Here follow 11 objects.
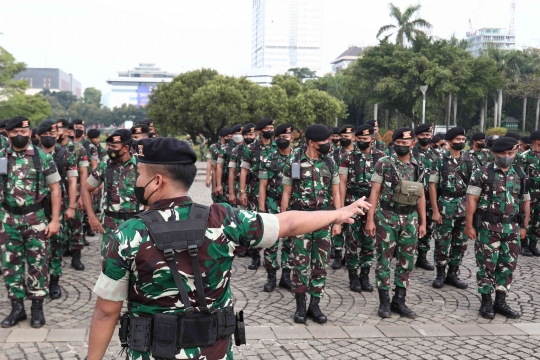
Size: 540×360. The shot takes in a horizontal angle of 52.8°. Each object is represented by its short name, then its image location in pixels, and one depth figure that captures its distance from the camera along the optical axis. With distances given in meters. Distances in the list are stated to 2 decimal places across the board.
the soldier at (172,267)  2.42
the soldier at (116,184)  6.05
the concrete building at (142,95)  187.62
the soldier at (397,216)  6.13
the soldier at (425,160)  7.72
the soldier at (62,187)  6.64
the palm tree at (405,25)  47.66
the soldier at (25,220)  5.63
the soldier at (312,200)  5.98
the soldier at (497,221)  6.18
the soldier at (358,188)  7.39
